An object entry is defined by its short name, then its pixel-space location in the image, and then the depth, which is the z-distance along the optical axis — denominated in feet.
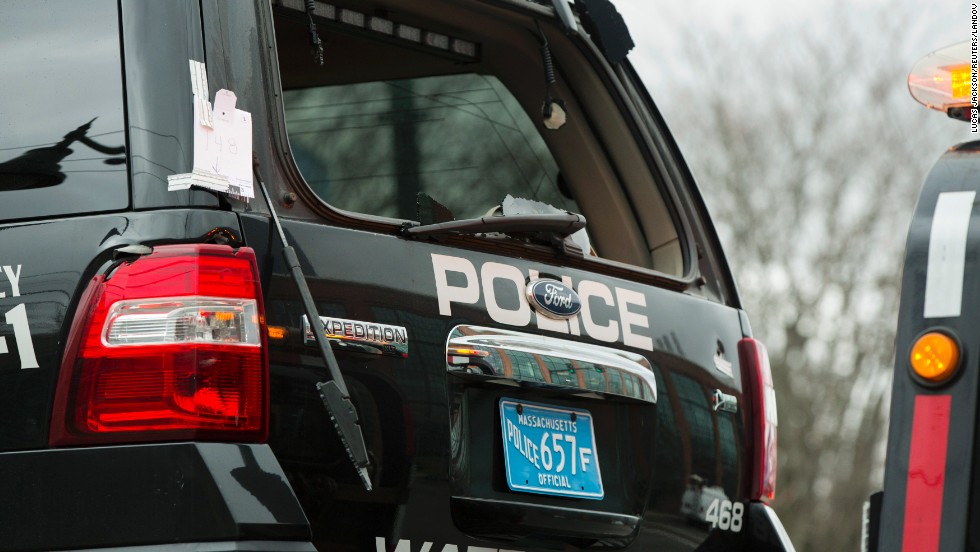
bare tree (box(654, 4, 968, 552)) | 131.44
